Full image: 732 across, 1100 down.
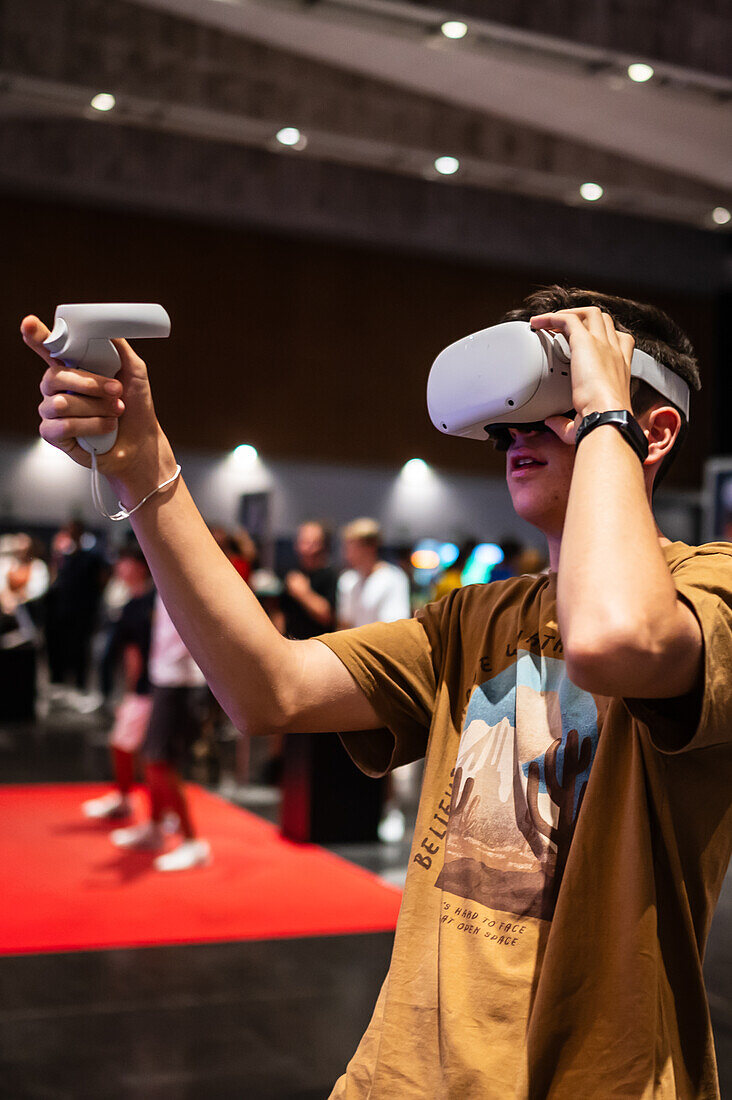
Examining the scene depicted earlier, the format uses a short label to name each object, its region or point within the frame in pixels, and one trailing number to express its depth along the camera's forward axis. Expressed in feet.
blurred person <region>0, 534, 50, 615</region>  30.76
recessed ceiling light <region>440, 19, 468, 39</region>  16.61
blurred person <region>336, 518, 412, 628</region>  18.13
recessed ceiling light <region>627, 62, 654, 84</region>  17.92
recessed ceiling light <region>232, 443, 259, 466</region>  38.27
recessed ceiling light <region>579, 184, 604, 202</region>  26.86
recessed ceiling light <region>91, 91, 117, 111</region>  21.52
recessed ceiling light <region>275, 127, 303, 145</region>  23.93
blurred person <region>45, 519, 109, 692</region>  33.06
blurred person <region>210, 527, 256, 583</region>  19.06
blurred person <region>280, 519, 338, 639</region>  19.04
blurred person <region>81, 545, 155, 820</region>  18.12
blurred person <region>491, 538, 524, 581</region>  27.18
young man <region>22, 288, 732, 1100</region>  3.02
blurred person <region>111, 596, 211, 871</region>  15.80
